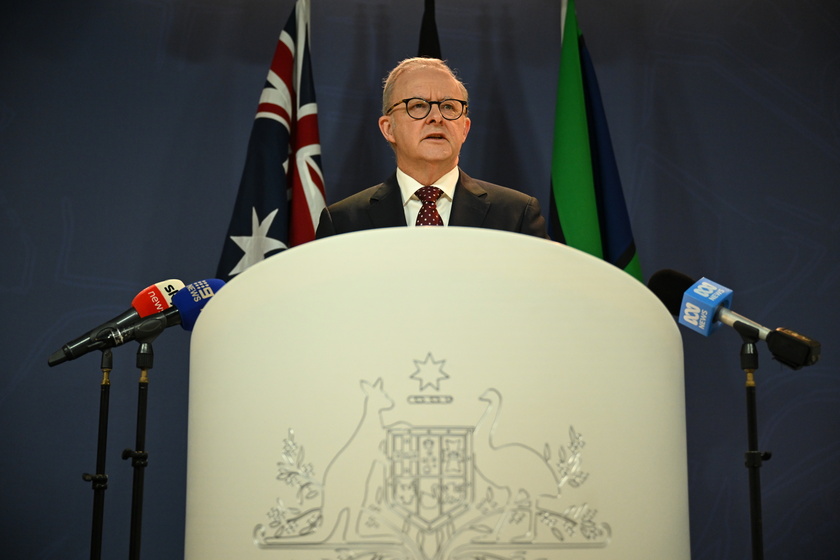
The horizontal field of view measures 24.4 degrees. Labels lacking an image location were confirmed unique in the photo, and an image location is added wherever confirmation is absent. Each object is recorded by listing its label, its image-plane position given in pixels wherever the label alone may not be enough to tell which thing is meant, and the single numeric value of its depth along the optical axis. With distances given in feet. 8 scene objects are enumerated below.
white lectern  6.63
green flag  11.91
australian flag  11.76
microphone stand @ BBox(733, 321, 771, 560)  9.69
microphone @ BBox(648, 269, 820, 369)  9.17
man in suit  10.42
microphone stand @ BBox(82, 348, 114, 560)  9.89
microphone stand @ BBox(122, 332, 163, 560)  9.74
